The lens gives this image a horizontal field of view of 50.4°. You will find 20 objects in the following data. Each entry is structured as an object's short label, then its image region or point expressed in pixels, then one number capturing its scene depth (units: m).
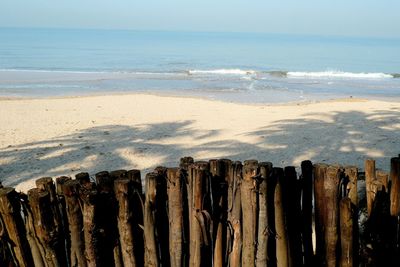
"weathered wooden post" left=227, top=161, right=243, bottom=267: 2.85
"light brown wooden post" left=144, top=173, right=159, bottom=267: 2.85
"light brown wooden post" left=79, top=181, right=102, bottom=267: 2.76
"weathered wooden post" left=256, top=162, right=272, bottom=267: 2.79
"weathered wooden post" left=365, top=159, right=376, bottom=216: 2.90
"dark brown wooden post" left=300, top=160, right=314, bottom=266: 2.90
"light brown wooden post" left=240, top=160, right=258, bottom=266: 2.77
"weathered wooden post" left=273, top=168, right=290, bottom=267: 2.85
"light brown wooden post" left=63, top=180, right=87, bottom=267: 2.79
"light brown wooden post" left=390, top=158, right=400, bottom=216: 2.83
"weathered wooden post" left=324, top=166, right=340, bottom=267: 2.77
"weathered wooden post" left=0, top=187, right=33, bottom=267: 2.73
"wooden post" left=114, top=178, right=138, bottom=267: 2.82
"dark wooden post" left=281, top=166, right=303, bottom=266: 2.88
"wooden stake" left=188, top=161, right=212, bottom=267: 2.83
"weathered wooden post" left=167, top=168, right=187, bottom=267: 2.85
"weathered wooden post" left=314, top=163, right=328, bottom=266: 2.83
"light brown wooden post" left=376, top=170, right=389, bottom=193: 2.85
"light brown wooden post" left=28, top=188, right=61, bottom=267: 2.74
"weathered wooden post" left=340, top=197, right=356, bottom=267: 2.78
